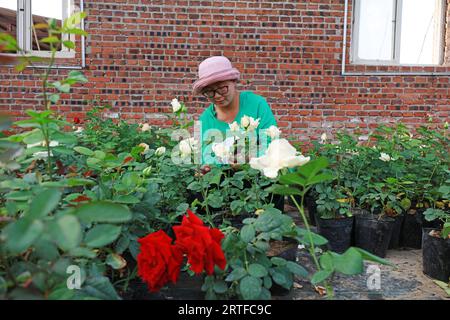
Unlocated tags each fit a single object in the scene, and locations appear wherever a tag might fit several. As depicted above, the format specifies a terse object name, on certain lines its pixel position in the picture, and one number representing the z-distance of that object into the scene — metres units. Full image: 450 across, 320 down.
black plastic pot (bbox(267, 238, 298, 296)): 1.46
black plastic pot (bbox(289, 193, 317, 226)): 2.89
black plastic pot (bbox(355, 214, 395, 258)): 2.39
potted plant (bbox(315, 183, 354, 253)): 2.39
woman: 2.13
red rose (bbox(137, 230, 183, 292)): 0.86
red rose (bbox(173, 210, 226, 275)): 0.83
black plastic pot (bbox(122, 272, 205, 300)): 1.17
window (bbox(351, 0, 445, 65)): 4.78
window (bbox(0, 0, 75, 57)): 4.52
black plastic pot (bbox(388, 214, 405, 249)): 2.53
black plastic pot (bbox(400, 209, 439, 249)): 2.63
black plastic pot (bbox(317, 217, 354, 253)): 2.43
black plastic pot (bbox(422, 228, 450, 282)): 1.88
